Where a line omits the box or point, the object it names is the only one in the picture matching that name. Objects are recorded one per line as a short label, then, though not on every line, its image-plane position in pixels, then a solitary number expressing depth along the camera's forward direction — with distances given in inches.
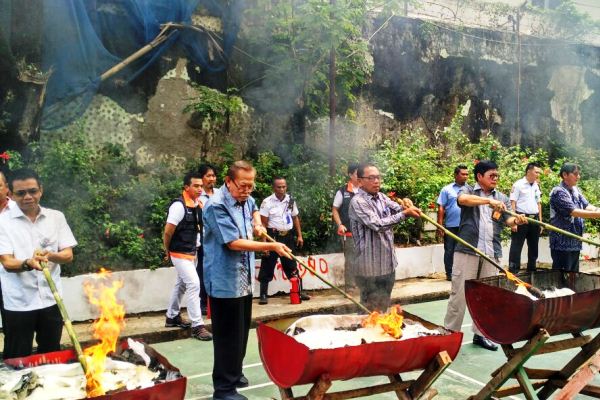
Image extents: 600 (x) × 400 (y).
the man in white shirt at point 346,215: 327.3
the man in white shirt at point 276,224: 325.1
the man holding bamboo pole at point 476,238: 239.3
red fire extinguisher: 324.2
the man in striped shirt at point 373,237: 224.7
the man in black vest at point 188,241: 260.5
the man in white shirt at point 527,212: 401.7
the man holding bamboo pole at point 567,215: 287.1
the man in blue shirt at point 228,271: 189.0
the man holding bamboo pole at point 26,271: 167.0
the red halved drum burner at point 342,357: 144.2
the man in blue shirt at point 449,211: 376.5
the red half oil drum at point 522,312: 171.8
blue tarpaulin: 360.8
